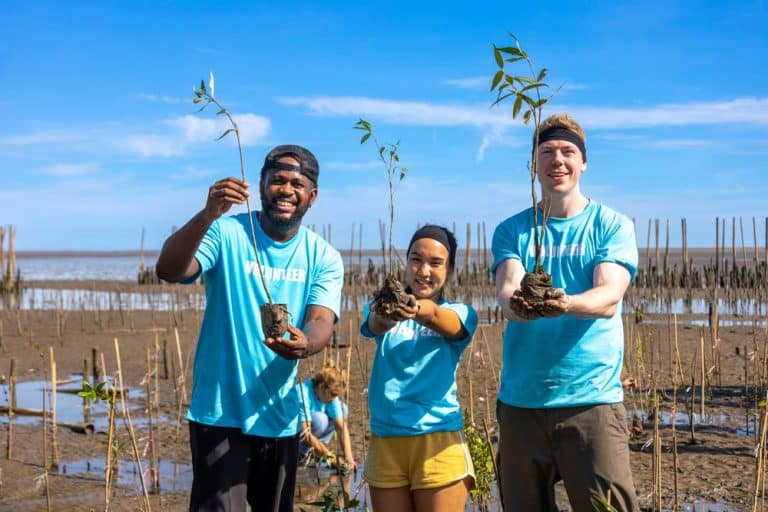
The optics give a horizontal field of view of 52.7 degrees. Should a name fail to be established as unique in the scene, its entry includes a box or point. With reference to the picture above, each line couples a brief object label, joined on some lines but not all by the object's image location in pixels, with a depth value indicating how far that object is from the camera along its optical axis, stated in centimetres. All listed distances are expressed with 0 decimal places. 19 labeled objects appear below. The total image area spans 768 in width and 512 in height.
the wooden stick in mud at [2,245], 2720
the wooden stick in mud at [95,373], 1005
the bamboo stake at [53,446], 692
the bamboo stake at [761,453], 358
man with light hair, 311
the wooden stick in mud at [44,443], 535
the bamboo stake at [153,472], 639
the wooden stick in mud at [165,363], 1112
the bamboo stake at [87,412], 883
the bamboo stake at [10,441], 724
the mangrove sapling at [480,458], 402
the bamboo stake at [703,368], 733
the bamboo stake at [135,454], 353
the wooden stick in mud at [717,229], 2331
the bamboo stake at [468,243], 2149
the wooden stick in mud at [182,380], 853
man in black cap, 323
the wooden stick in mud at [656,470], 459
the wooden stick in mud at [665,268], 2264
